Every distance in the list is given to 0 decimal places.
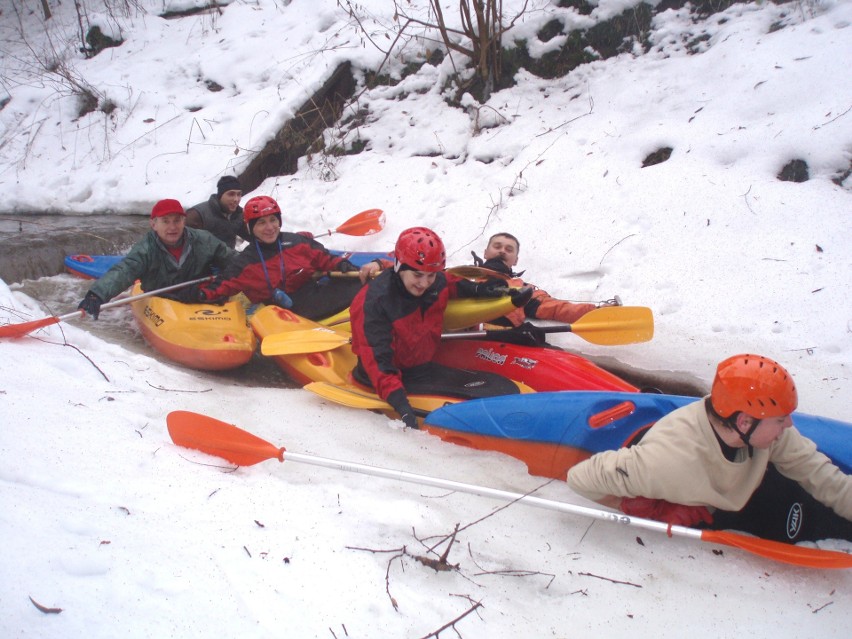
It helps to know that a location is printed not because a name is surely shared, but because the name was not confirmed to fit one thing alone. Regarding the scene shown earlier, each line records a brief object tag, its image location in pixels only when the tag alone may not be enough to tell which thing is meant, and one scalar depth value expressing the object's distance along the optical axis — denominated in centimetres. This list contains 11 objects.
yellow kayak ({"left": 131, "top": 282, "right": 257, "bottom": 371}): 443
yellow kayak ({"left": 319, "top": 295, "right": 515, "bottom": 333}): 394
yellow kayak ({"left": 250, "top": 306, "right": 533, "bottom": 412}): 363
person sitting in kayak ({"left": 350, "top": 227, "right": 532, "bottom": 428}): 335
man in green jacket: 451
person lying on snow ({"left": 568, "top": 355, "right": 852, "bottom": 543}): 205
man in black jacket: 581
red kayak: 357
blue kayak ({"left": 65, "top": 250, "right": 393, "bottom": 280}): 607
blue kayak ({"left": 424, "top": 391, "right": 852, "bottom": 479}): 283
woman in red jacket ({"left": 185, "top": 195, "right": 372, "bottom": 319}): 475
